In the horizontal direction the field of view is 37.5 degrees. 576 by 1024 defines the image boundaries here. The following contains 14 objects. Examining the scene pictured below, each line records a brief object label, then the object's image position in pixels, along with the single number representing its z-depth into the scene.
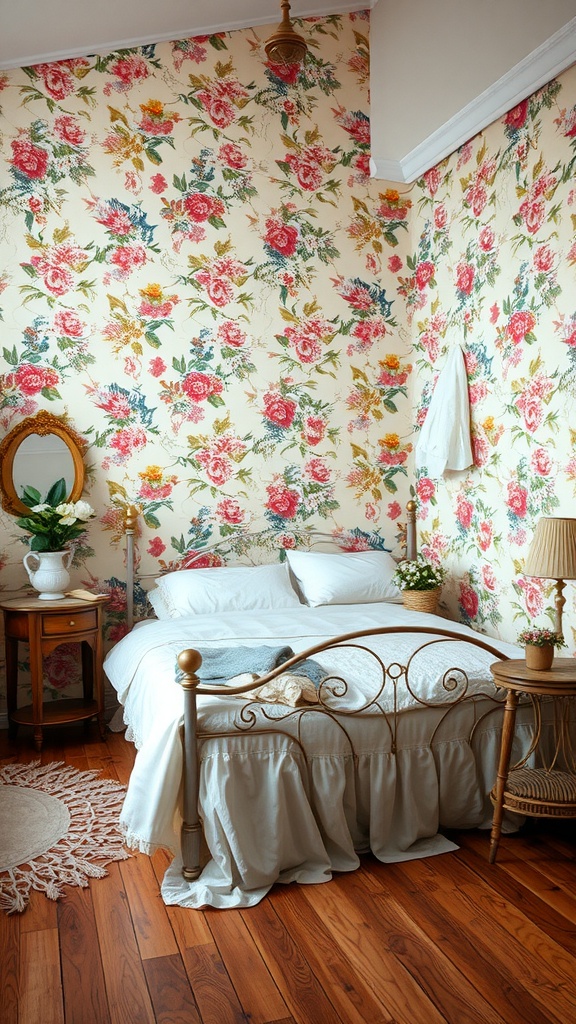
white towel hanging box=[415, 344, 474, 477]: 4.12
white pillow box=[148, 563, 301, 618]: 4.08
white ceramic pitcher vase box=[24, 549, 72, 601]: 3.97
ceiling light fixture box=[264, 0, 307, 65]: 2.78
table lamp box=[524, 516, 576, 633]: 2.93
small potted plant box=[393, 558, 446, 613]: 4.14
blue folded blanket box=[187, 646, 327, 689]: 2.86
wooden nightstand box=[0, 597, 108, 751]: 3.84
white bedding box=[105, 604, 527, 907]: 2.55
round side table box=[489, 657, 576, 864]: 2.64
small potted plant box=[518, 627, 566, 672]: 2.76
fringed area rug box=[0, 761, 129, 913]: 2.68
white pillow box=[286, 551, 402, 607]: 4.28
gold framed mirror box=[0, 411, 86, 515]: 4.14
